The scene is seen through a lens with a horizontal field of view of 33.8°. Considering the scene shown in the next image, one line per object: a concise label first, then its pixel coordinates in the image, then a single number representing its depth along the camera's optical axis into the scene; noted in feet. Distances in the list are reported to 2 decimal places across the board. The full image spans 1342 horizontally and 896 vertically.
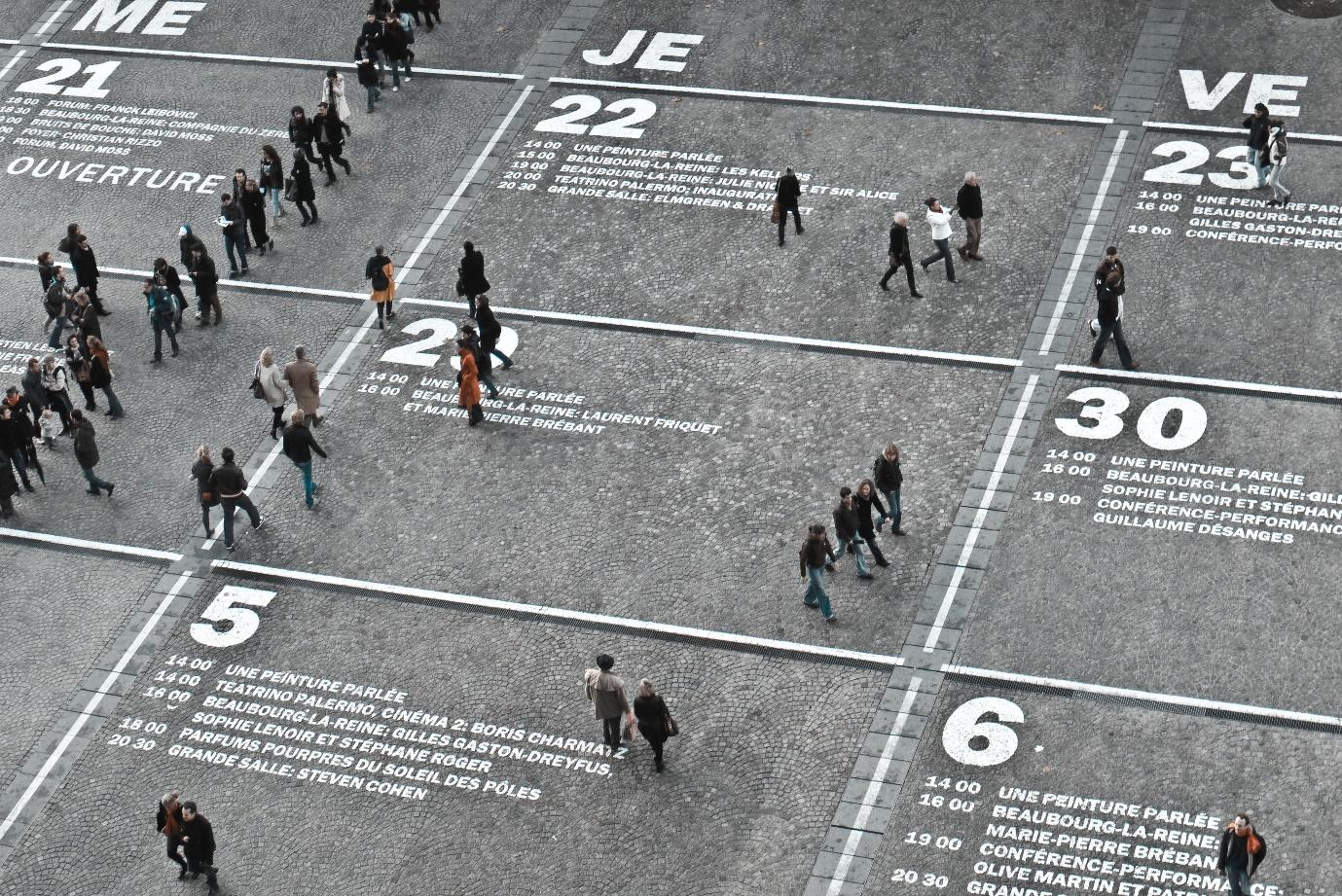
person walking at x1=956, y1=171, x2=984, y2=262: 114.66
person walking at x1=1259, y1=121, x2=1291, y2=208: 118.01
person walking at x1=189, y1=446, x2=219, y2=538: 103.19
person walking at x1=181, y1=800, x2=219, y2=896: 85.51
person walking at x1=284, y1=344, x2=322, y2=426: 108.68
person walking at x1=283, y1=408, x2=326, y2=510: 102.99
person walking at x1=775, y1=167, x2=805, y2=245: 118.73
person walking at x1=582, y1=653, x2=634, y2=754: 88.74
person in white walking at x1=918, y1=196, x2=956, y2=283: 114.21
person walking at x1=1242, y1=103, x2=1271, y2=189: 118.32
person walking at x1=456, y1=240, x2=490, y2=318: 114.73
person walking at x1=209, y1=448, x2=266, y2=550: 102.17
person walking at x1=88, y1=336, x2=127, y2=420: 112.16
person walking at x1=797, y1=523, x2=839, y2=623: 94.12
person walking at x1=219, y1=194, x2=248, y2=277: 122.21
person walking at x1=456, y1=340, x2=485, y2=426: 108.58
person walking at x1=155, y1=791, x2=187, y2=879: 86.12
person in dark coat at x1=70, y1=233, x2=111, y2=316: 119.44
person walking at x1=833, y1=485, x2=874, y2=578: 95.25
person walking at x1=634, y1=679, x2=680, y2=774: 87.61
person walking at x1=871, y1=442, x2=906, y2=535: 97.60
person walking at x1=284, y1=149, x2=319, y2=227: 124.88
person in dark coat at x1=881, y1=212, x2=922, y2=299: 112.37
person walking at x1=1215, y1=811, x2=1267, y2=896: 78.48
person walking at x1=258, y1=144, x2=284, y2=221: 126.00
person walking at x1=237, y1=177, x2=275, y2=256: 123.44
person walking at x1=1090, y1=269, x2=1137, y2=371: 106.93
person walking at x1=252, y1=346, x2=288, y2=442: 109.29
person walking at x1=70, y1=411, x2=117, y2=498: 106.32
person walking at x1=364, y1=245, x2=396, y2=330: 115.24
